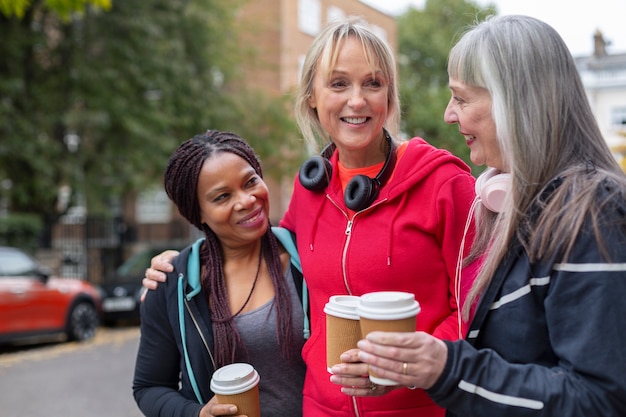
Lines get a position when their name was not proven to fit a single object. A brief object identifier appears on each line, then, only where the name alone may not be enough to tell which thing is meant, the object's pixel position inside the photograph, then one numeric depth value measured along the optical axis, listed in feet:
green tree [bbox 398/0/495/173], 52.39
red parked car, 31.35
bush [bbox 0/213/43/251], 45.70
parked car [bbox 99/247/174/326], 40.22
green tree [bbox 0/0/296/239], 47.83
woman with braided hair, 8.13
